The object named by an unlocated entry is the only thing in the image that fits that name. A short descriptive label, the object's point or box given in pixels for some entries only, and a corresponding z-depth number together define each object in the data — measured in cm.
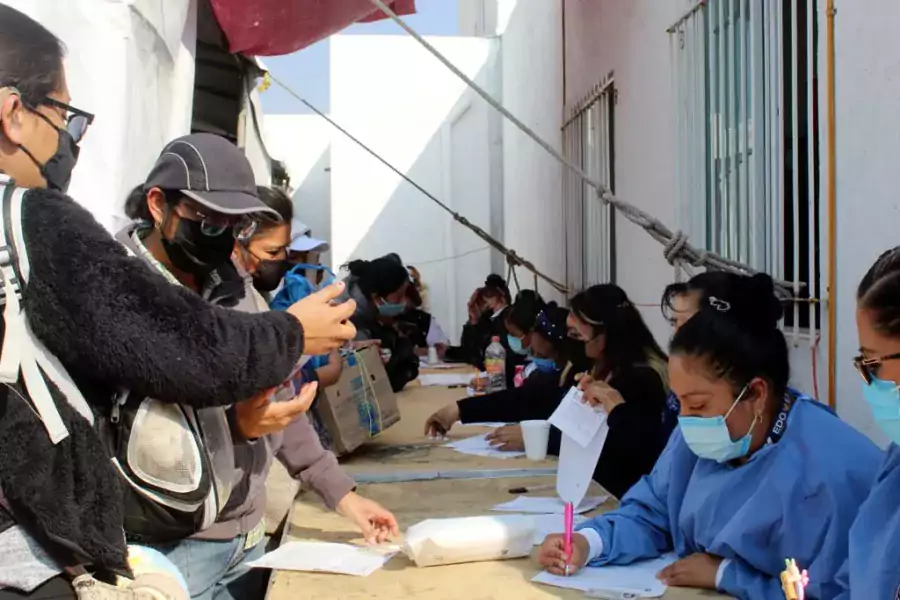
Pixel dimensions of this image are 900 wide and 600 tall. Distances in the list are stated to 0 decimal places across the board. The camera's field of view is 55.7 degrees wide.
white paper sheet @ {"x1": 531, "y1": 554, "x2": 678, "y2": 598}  153
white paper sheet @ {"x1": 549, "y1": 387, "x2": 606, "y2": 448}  208
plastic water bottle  421
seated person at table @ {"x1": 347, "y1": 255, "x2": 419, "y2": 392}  408
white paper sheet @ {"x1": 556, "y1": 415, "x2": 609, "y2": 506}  201
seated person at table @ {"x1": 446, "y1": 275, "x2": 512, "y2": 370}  586
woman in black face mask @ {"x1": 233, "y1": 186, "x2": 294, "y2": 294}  212
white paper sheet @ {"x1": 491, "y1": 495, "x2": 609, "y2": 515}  204
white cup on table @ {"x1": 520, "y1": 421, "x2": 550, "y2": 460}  259
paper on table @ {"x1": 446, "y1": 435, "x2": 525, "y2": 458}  271
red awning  362
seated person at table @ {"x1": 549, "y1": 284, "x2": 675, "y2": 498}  230
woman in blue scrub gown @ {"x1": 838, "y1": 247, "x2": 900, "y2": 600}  129
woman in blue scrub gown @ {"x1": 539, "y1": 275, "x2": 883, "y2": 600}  151
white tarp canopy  222
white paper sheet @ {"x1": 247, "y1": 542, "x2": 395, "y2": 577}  164
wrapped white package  166
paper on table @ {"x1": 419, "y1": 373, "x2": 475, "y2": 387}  471
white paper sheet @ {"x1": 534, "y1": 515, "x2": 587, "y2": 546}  185
